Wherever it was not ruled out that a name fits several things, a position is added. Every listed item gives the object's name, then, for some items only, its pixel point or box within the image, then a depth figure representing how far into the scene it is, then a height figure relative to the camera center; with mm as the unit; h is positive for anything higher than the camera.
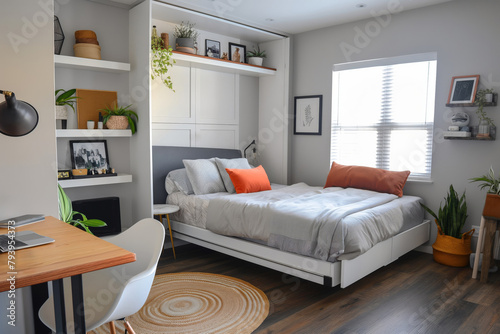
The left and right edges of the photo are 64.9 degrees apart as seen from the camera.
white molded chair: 1687 -768
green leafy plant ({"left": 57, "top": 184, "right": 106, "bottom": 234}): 2834 -607
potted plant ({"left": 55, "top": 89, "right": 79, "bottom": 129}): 3468 +229
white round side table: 3846 -783
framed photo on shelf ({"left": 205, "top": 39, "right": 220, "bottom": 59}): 4805 +1016
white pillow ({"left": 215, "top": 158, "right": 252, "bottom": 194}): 4297 -398
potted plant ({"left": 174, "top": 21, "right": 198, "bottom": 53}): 4320 +1060
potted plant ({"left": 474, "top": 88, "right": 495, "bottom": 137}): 3664 +213
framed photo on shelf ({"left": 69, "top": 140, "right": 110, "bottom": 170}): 3738 -239
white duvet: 2898 -714
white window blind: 4211 +222
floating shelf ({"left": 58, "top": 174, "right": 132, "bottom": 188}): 3463 -472
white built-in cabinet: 3734 +446
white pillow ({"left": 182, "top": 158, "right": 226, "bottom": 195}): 4167 -493
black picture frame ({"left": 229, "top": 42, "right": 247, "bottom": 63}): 5062 +1046
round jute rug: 2557 -1275
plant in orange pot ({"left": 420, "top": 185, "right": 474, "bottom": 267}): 3725 -989
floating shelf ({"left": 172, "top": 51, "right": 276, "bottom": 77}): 4254 +778
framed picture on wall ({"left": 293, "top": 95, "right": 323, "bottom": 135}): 5026 +227
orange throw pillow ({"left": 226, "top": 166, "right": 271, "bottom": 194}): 4164 -527
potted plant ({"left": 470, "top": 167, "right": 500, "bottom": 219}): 3271 -527
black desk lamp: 1673 +51
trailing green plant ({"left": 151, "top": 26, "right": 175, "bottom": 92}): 4008 +764
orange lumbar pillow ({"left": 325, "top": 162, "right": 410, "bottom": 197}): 4137 -503
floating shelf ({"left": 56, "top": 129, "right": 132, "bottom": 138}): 3500 -30
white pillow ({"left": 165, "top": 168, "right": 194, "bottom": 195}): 4230 -563
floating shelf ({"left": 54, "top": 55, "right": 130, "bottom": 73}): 3432 +598
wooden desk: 1363 -496
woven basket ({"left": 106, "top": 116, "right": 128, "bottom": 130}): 3789 +76
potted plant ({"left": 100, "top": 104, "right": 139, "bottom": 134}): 3791 +118
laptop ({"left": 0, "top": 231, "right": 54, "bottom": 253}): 1627 -482
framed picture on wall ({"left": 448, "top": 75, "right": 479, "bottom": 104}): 3773 +430
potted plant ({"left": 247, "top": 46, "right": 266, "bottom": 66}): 5086 +980
